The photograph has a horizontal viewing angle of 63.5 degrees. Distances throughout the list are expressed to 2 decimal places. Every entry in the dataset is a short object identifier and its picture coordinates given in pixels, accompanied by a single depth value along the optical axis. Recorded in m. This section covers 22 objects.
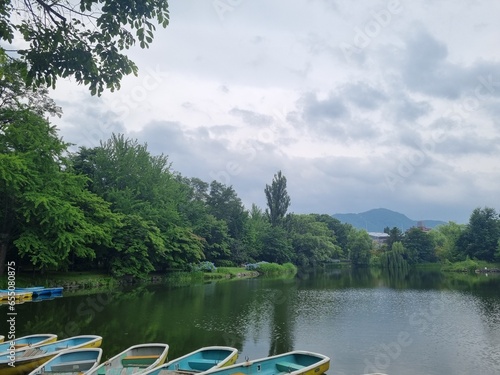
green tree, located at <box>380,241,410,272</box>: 67.69
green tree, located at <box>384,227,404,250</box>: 74.88
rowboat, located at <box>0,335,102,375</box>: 9.14
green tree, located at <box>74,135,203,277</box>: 32.94
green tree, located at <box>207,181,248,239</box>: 54.06
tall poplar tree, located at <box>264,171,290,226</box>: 64.44
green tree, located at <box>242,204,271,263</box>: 53.62
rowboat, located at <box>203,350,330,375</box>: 9.15
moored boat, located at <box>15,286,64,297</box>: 23.04
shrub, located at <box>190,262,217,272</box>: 40.50
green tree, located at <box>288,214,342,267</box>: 64.38
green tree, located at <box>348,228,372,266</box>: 77.38
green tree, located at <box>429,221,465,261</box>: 64.12
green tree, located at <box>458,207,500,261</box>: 59.16
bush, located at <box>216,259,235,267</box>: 48.25
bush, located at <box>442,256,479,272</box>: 56.81
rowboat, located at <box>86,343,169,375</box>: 9.20
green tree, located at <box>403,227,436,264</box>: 70.19
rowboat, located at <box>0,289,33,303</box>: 21.02
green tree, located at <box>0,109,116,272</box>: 23.27
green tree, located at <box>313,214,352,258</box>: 90.56
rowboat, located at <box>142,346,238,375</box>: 9.23
